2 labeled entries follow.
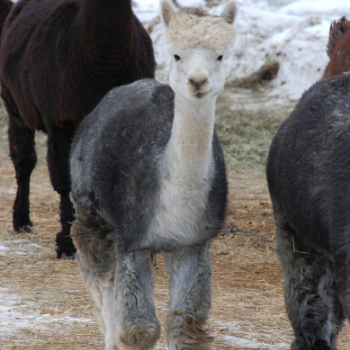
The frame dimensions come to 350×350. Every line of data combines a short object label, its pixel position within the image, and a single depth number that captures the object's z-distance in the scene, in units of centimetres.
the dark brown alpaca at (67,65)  1025
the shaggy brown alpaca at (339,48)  1135
